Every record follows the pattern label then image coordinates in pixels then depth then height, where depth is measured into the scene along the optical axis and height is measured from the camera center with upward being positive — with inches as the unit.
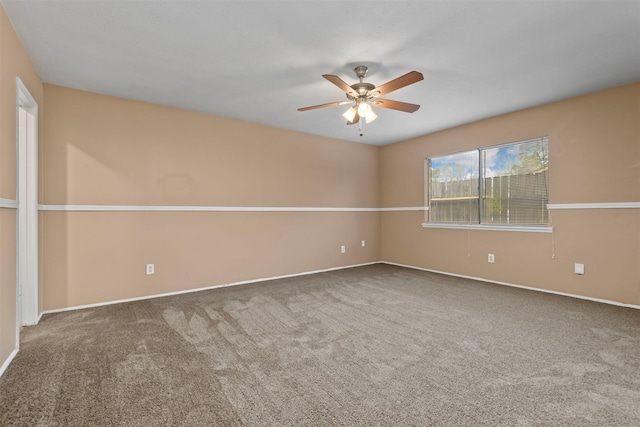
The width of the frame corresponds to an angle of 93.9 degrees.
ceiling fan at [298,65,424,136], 102.0 +42.6
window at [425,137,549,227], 155.6 +14.9
